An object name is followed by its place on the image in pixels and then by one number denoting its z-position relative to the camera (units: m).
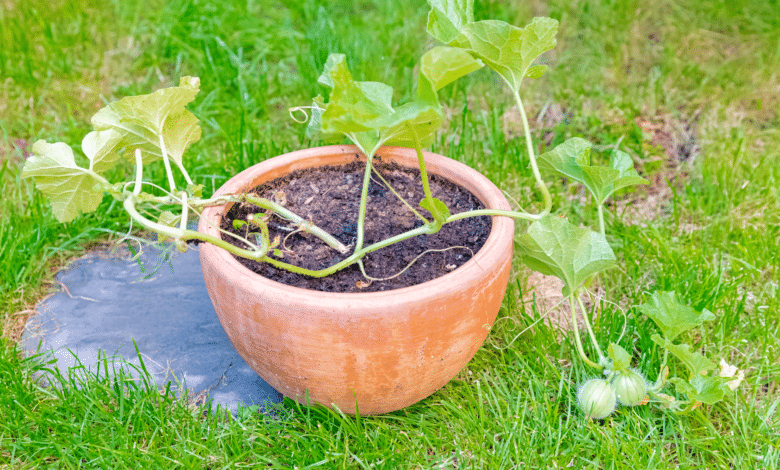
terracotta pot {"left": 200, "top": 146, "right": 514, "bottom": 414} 1.11
